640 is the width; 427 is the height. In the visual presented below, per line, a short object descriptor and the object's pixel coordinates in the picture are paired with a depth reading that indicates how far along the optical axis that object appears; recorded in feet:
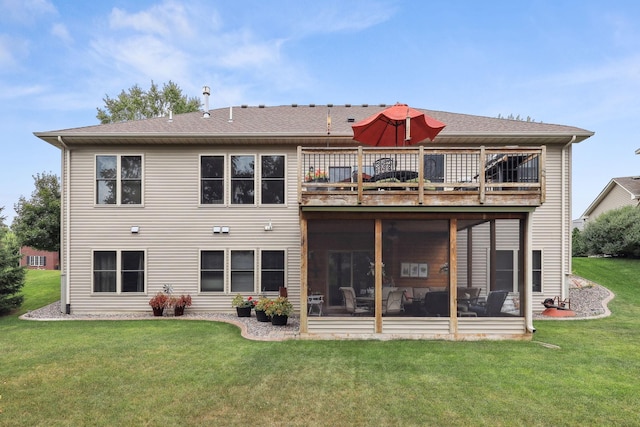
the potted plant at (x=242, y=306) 31.78
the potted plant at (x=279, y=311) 28.25
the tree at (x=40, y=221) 46.75
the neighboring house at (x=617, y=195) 68.13
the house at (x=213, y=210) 32.22
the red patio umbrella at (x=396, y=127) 24.58
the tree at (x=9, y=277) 34.87
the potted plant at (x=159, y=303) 32.37
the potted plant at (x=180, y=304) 32.53
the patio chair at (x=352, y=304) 25.03
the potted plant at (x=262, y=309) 29.71
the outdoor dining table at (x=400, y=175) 24.32
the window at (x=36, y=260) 127.95
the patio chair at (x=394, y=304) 24.88
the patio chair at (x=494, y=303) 24.61
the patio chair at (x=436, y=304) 24.54
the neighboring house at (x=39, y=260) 126.11
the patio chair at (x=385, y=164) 26.24
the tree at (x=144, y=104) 77.41
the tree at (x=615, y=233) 54.70
